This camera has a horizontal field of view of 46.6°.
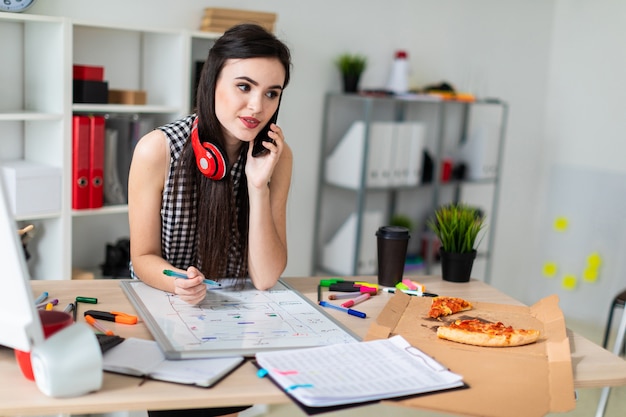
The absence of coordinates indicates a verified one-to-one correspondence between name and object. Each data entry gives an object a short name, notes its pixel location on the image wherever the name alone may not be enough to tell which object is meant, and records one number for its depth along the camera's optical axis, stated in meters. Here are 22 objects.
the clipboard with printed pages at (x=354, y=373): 1.19
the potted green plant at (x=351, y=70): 3.66
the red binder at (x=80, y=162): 2.76
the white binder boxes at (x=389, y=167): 3.68
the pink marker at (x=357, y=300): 1.70
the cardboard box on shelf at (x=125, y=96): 2.97
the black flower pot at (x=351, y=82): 3.68
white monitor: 1.08
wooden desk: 1.12
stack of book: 3.17
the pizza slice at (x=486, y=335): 1.46
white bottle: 3.84
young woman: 1.75
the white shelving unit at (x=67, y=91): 2.73
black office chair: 3.10
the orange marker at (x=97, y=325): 1.40
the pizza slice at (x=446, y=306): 1.62
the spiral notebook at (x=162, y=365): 1.22
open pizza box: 1.22
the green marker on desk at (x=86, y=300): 1.60
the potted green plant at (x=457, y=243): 2.02
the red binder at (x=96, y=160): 2.79
